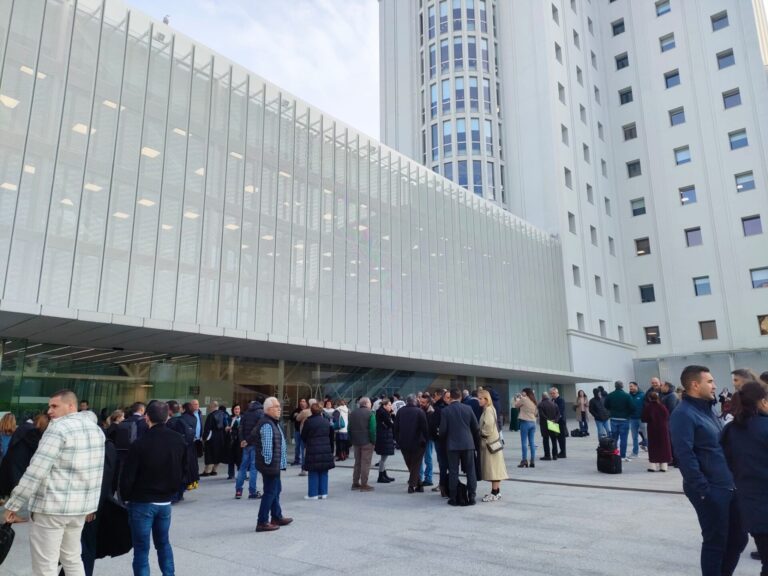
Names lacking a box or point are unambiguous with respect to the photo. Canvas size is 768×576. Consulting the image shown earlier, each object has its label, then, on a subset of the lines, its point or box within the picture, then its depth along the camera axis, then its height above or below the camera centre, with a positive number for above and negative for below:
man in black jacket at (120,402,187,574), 4.92 -0.80
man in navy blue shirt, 3.99 -0.68
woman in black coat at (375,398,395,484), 11.34 -0.79
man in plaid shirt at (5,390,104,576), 3.93 -0.65
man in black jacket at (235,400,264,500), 9.85 -1.05
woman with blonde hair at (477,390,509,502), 8.99 -0.90
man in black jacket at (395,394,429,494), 10.01 -0.74
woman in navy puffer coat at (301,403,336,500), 9.05 -0.89
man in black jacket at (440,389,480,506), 8.66 -0.69
